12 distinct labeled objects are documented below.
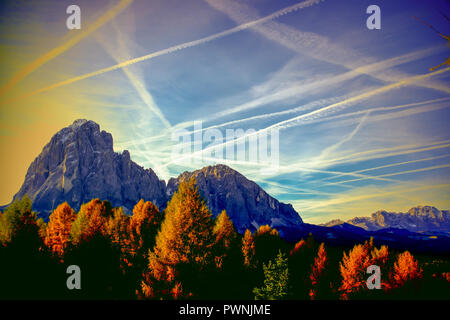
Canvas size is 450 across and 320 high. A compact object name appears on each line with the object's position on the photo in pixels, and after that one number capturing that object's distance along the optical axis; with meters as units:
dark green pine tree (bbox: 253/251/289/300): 36.06
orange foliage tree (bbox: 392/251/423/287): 55.81
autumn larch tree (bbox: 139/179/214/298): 19.34
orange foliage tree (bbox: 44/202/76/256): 40.86
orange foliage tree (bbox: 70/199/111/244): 35.69
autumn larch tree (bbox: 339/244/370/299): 52.47
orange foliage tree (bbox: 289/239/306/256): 75.29
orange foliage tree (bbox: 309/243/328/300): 58.81
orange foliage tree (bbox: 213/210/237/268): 48.93
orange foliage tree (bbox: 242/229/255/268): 55.47
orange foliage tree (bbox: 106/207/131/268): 36.28
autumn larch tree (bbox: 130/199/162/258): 37.78
